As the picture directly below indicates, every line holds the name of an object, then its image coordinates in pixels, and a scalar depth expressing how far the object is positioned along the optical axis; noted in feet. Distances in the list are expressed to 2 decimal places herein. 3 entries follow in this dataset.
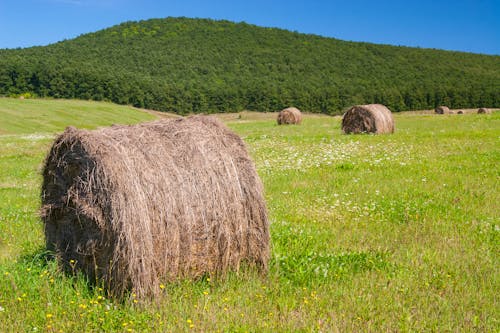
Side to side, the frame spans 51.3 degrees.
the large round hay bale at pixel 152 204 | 18.24
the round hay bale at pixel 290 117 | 123.54
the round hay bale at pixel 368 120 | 76.59
